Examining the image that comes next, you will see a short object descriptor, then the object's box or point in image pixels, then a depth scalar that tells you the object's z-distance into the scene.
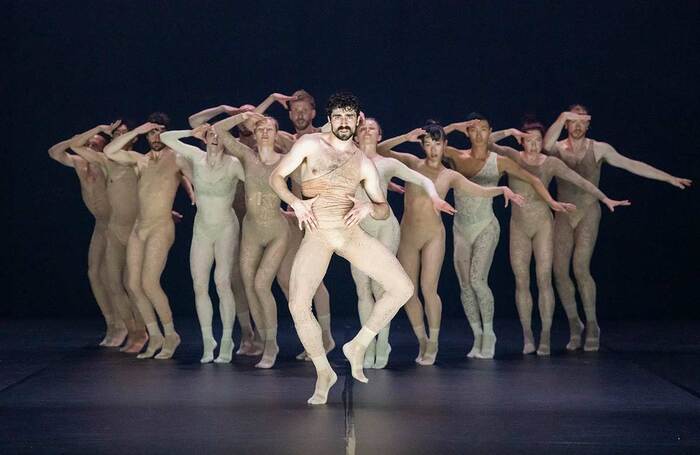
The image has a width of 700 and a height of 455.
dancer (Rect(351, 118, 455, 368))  16.12
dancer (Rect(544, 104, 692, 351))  18.05
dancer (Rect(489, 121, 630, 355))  17.62
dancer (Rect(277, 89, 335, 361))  17.64
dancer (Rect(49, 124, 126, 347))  19.11
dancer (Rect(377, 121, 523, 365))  16.55
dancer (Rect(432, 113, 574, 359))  17.17
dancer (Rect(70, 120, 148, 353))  18.30
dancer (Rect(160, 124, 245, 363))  16.80
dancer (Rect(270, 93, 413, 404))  12.96
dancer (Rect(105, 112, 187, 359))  17.17
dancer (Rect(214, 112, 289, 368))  16.64
